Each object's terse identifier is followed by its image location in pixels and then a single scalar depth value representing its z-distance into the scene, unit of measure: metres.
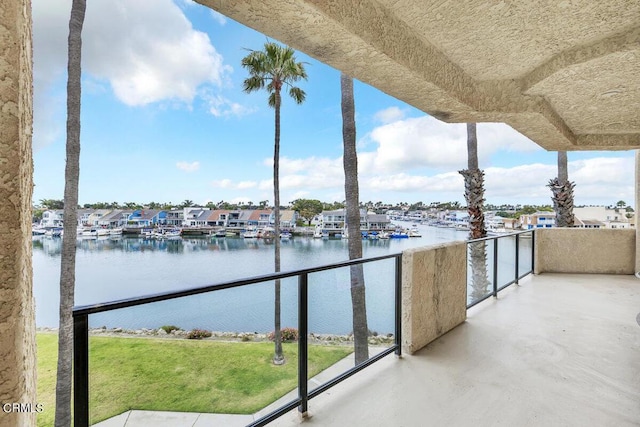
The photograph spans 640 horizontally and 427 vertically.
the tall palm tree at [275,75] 12.21
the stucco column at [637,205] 6.64
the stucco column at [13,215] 0.98
